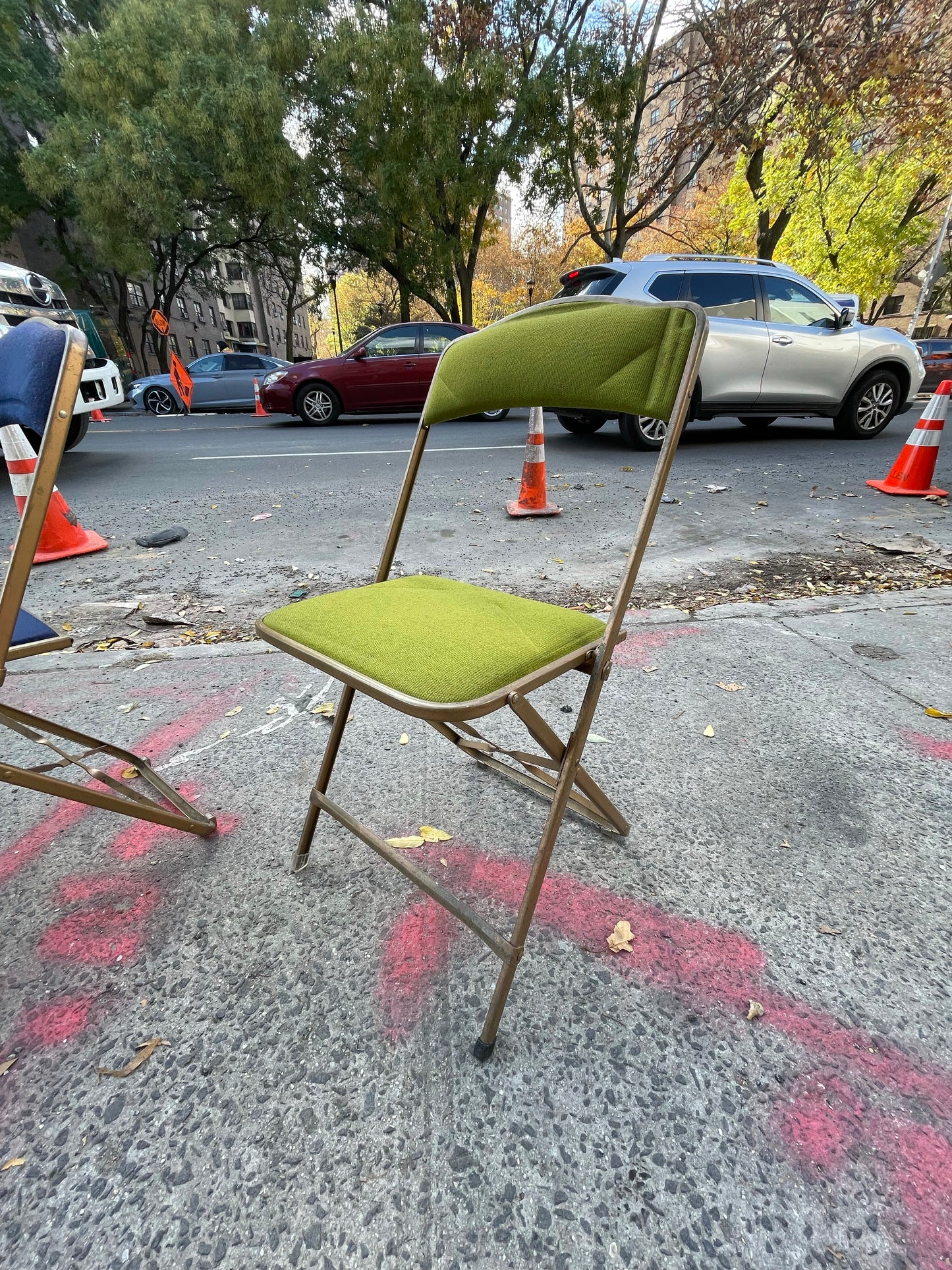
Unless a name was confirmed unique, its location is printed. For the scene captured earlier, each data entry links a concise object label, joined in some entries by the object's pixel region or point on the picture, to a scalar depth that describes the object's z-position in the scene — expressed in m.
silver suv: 5.89
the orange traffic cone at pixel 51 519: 3.08
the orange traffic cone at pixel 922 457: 4.36
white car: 4.41
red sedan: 9.41
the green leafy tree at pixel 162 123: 13.10
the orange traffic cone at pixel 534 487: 4.40
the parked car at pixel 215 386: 13.12
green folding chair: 1.03
